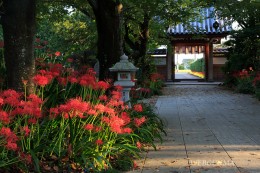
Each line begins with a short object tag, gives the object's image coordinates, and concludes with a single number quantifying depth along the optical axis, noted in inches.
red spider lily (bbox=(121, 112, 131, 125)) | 188.2
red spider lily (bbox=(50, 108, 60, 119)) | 160.3
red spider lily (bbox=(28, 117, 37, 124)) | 156.7
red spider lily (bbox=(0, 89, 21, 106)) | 151.6
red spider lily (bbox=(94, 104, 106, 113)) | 169.0
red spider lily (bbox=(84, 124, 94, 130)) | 164.2
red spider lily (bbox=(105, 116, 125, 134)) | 167.9
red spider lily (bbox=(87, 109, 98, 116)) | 163.8
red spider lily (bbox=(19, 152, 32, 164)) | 147.6
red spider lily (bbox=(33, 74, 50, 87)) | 166.8
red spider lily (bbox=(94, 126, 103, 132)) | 174.4
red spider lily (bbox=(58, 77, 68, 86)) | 209.9
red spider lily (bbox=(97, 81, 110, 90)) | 198.8
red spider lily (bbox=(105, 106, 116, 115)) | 172.8
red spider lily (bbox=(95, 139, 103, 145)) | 168.7
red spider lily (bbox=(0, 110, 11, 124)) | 139.5
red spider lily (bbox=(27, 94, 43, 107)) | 155.5
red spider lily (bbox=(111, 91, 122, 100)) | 197.0
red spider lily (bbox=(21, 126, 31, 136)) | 148.8
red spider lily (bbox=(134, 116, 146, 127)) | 201.4
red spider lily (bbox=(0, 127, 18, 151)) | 133.2
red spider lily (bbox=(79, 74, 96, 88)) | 195.9
